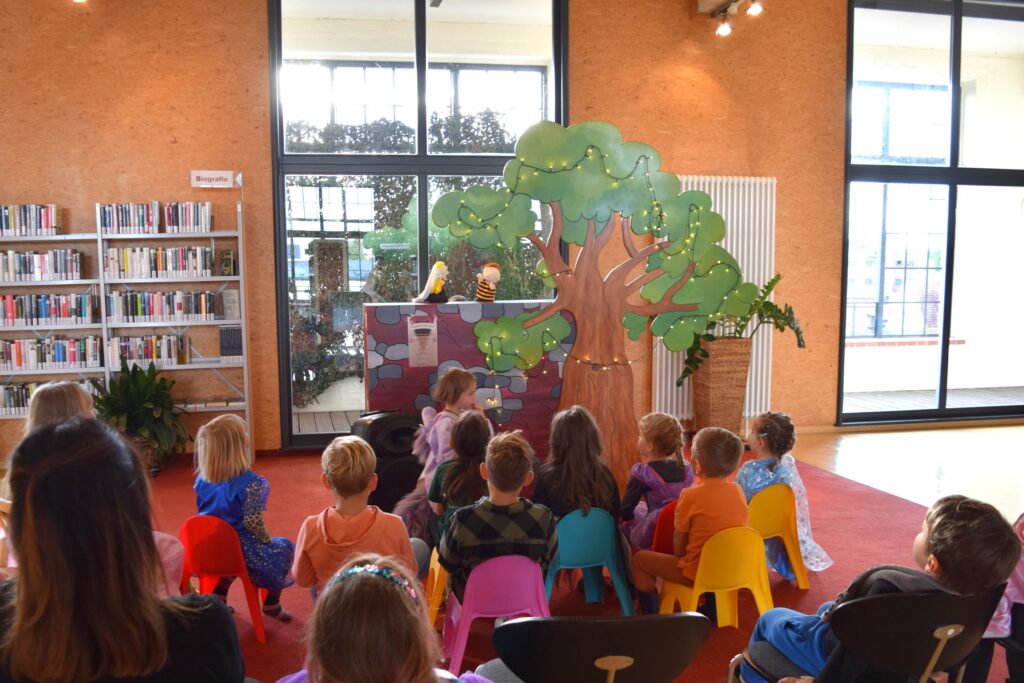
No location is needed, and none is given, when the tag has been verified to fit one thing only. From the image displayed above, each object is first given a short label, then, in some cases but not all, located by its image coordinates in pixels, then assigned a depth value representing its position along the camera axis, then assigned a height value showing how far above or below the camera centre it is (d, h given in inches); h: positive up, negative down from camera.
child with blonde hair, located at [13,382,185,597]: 102.3 -17.4
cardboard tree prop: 152.2 +3.3
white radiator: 259.1 +11.3
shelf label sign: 228.2 +29.9
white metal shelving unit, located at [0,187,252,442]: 218.5 -11.6
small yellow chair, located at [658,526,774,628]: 104.5 -39.2
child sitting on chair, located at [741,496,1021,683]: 69.6 -25.1
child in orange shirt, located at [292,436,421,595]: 99.5 -31.7
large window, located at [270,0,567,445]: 239.5 +42.3
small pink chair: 92.9 -37.5
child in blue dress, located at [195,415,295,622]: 113.4 -30.7
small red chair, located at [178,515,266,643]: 107.5 -37.6
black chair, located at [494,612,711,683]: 60.5 -28.8
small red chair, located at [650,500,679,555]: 117.3 -37.5
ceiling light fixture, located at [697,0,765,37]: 243.4 +85.4
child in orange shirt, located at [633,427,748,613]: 108.2 -31.9
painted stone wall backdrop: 198.4 -23.9
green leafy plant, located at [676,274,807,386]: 246.5 -14.1
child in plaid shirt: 94.0 -29.7
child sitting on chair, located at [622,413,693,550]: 122.8 -30.7
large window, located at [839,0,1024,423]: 273.1 +30.0
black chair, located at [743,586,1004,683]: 66.5 -30.8
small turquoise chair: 111.7 -38.5
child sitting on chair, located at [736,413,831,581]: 133.6 -31.5
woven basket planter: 248.1 -32.6
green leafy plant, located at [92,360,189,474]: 212.2 -34.9
